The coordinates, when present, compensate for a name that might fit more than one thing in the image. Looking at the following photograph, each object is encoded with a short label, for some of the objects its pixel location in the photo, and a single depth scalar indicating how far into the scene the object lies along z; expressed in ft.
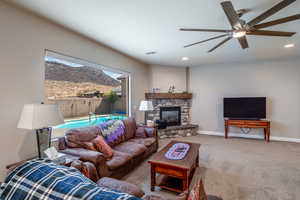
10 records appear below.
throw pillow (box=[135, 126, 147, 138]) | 12.17
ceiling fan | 4.92
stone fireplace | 17.24
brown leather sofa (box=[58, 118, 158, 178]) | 6.78
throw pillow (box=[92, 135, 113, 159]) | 7.95
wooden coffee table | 6.65
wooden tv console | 14.74
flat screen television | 15.51
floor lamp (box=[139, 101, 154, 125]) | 13.89
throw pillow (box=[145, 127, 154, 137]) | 12.14
